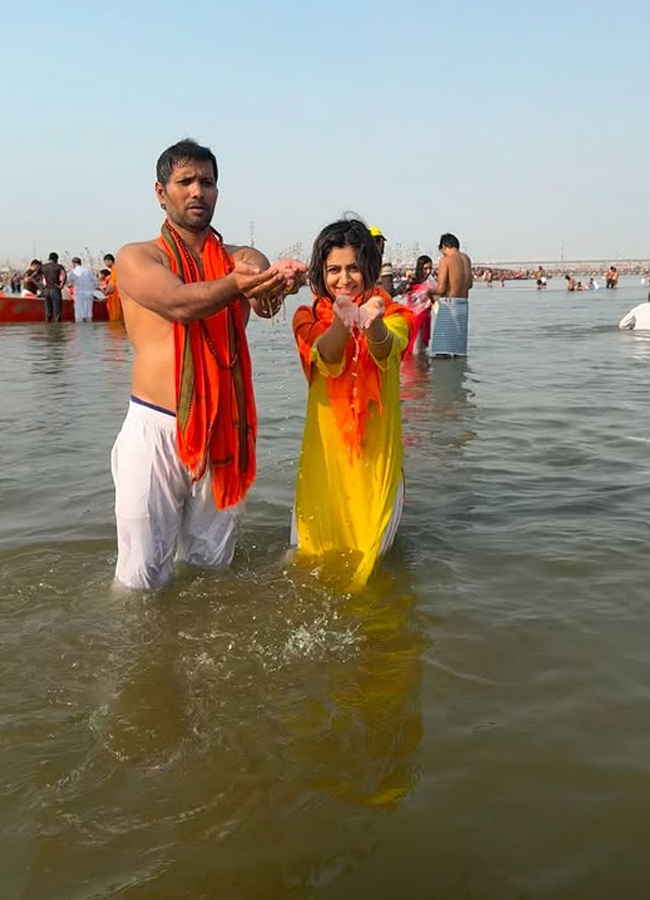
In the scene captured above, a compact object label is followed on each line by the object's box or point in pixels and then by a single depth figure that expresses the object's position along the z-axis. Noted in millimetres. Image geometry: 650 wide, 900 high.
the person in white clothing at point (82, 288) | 20031
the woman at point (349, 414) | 3209
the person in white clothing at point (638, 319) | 16281
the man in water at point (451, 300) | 11289
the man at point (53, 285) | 19536
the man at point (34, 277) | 20406
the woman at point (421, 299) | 12258
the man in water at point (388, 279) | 10636
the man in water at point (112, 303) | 21141
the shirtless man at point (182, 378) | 2883
